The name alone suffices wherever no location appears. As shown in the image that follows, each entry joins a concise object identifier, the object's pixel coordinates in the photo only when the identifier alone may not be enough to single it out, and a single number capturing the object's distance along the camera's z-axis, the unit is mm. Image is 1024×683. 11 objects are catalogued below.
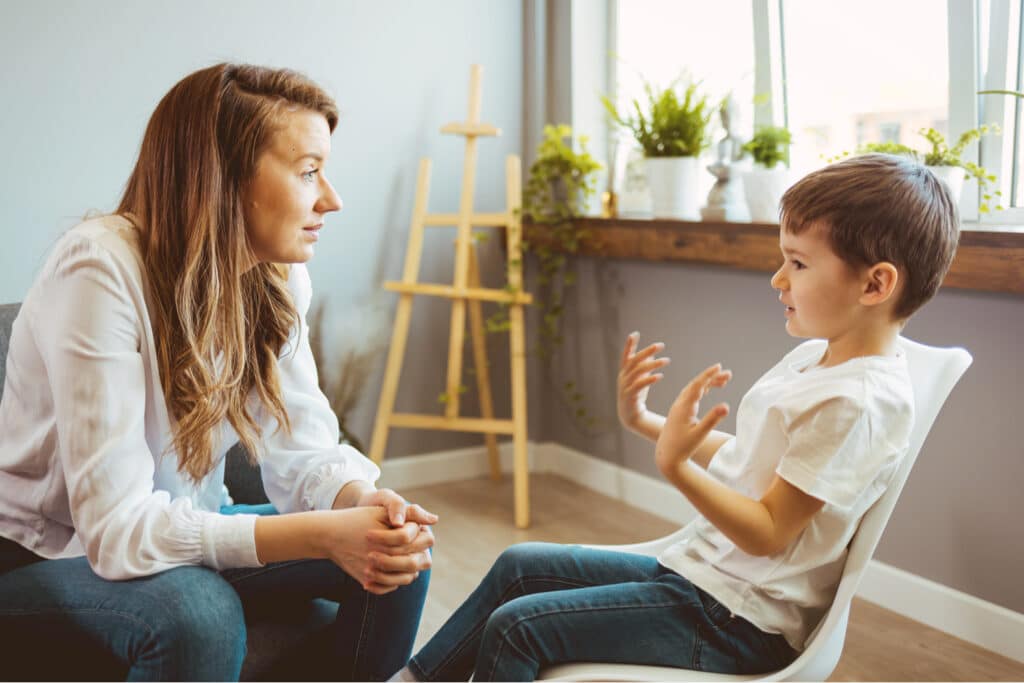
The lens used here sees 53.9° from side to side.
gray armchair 1513
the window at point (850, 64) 2410
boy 1288
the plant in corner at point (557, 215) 3293
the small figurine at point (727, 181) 2932
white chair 1284
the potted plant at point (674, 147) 3045
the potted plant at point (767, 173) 2760
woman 1265
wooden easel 3229
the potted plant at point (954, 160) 2311
